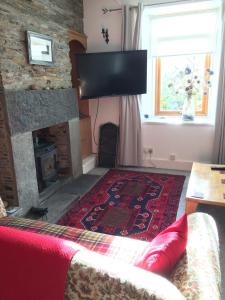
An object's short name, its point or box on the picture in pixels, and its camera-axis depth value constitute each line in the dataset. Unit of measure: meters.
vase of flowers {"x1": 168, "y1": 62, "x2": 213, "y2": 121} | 3.69
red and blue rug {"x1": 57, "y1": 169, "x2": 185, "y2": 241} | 2.41
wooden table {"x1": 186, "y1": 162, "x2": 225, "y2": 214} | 2.14
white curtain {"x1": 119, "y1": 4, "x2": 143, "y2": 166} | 3.54
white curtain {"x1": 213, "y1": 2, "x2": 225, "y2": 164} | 3.27
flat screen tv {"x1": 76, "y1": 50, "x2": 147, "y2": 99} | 3.51
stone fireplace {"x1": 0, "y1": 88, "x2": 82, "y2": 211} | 2.36
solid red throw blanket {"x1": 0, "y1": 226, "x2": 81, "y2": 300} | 0.88
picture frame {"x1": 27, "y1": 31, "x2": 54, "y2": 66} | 2.58
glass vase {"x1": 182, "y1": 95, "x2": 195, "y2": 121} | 3.71
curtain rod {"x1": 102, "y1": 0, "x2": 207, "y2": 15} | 3.67
